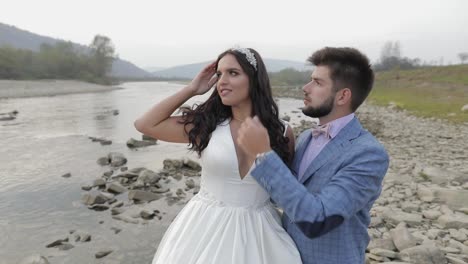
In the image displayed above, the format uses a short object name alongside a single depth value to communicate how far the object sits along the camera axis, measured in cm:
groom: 170
